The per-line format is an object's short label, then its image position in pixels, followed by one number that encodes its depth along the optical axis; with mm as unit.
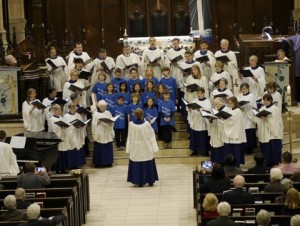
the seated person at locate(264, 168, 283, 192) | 17328
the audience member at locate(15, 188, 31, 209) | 16594
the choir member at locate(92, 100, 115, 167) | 23141
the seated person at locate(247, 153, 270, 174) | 18875
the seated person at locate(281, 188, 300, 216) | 15562
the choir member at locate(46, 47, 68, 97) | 24922
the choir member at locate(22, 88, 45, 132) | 23125
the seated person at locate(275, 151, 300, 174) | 18641
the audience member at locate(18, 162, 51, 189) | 18391
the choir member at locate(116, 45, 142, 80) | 25361
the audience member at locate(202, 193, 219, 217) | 15969
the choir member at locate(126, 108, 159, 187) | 21625
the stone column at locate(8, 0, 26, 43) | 31125
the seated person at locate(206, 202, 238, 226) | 14820
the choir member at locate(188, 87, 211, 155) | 23172
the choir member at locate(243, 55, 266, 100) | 24141
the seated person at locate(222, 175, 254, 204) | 16641
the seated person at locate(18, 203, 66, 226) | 15117
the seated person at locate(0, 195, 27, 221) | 16016
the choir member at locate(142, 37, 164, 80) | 25344
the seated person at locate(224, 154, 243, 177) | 18828
